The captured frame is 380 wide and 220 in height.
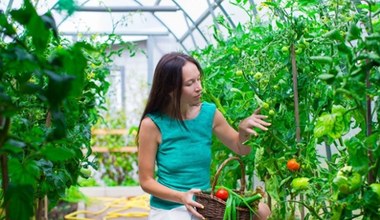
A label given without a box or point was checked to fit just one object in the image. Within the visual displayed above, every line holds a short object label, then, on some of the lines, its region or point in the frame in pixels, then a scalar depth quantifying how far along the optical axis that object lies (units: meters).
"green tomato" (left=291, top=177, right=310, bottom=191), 2.15
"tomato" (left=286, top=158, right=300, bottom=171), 2.37
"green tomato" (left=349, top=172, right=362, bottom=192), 1.68
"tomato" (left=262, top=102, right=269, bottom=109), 2.43
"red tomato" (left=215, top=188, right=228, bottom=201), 2.39
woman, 2.60
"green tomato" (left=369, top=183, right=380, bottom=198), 1.67
